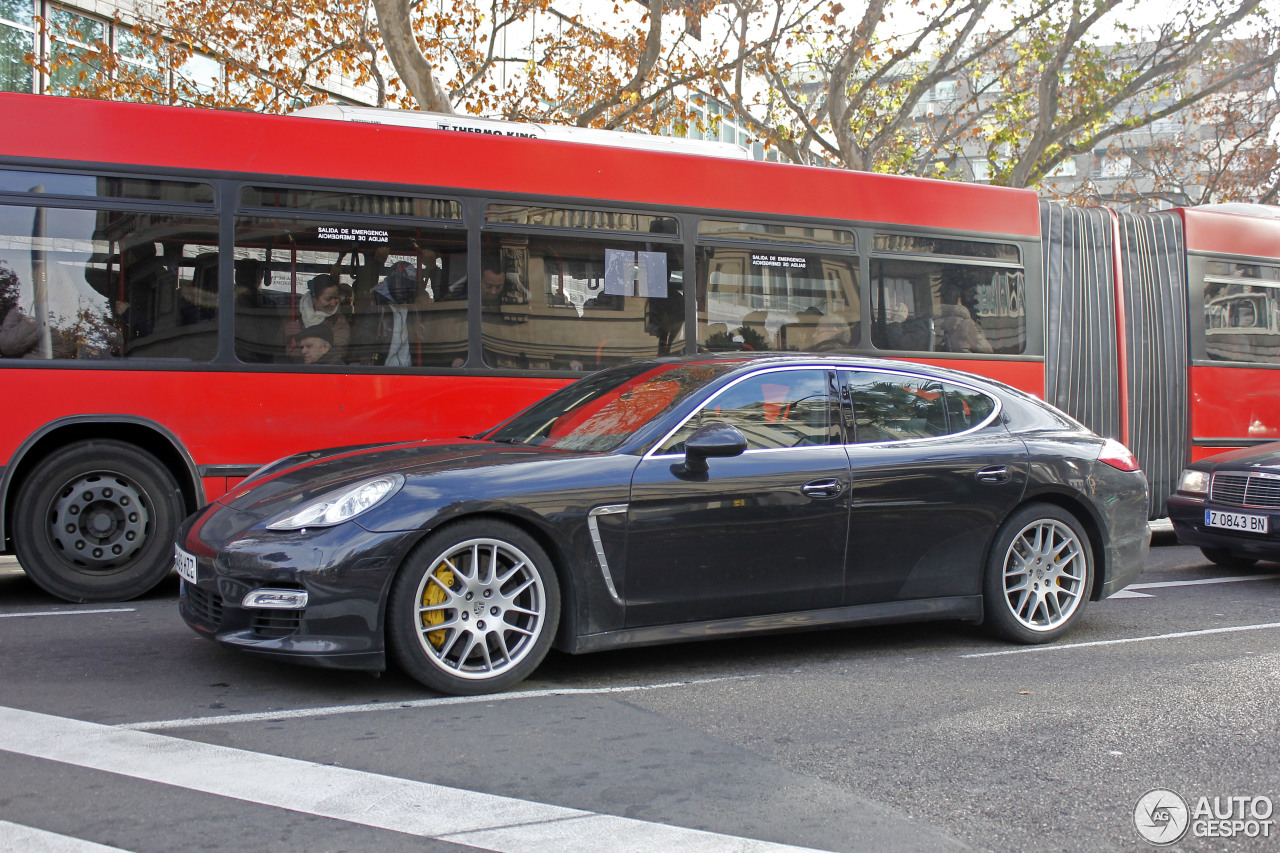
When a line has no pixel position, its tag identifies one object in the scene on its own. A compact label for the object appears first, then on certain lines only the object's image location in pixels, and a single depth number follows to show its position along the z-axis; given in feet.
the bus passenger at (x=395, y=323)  24.54
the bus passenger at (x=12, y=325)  21.45
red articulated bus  21.88
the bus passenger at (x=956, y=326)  31.37
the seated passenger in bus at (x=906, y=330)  30.58
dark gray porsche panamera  14.47
